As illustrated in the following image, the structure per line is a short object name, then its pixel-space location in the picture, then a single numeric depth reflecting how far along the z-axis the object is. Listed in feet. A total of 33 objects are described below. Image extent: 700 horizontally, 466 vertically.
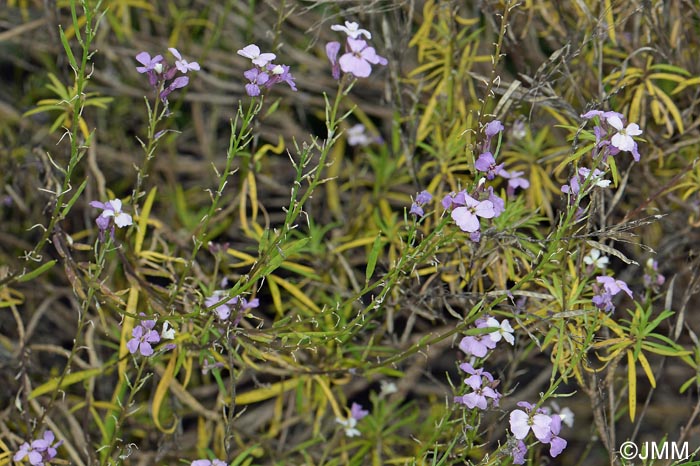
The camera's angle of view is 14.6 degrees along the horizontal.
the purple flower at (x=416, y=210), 3.04
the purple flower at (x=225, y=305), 3.14
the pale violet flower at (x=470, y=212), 2.97
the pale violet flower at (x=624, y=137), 2.97
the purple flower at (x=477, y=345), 3.08
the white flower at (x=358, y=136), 3.59
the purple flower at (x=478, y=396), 3.05
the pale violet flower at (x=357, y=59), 2.95
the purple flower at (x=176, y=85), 3.01
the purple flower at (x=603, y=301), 3.08
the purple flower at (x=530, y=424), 3.01
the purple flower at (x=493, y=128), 3.00
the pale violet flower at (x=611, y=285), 3.09
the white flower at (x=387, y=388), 3.35
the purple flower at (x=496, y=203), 3.06
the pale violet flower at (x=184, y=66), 3.02
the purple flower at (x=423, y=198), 3.07
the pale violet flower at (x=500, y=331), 3.07
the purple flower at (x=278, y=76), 3.00
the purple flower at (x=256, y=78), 2.98
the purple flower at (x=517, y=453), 3.03
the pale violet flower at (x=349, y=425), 3.28
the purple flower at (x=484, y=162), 3.00
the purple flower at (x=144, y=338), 3.08
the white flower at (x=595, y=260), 3.14
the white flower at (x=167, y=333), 3.10
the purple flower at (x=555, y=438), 3.03
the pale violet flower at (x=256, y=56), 2.98
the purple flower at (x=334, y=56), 2.97
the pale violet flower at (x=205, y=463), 3.13
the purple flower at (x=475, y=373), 3.07
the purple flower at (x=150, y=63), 3.01
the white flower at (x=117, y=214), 3.06
